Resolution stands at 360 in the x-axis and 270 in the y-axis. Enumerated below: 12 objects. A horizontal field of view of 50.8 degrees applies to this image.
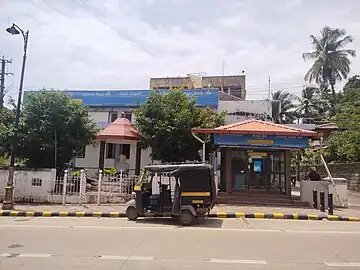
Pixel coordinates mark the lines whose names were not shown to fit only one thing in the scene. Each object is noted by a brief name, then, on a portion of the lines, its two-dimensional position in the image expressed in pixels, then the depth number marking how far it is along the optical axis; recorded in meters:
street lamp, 15.23
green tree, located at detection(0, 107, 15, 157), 18.58
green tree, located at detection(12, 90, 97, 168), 18.84
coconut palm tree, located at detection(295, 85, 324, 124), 49.12
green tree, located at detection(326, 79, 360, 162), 27.23
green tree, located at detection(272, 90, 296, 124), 50.12
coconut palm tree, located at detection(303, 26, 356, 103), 46.19
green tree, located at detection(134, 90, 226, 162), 22.45
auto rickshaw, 12.45
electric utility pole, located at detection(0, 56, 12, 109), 36.12
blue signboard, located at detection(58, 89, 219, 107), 30.42
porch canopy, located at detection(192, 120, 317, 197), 18.30
